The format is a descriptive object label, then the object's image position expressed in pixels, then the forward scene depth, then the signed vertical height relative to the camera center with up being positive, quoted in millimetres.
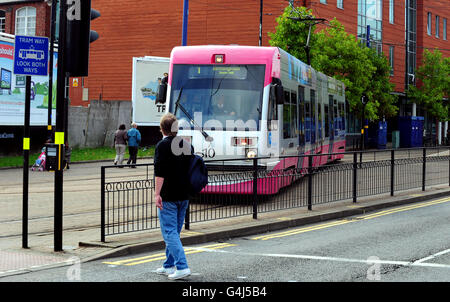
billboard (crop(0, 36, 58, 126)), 25672 +1536
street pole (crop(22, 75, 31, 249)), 8891 -481
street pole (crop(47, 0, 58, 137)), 23211 +2533
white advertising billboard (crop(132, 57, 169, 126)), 36031 +2347
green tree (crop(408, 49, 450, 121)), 54438 +4412
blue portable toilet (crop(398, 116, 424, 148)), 50938 +455
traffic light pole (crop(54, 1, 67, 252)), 8633 +35
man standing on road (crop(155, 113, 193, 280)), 7031 -556
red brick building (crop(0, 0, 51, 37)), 46969 +8357
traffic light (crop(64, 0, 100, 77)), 8766 +1255
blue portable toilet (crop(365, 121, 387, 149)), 49938 +163
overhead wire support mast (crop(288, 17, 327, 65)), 32638 +4537
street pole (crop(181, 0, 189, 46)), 25031 +4295
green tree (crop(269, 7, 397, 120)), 36125 +4853
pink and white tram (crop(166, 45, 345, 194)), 14078 +773
